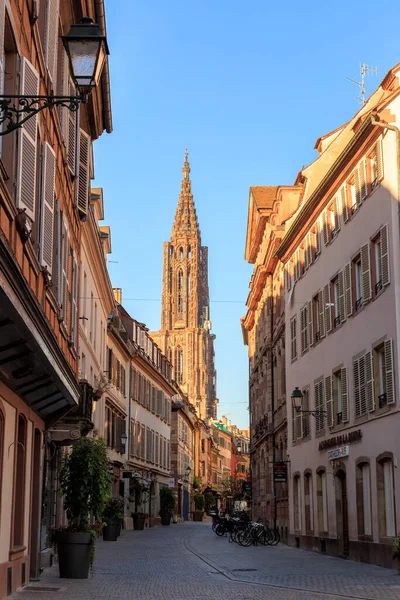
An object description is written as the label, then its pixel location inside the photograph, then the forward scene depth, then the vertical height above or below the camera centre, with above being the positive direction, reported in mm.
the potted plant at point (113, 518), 35875 -586
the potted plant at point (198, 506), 91562 -405
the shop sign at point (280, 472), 35125 +1064
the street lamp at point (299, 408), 27953 +2864
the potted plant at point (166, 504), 62469 -124
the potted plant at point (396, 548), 18145 -902
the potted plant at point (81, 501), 17453 +30
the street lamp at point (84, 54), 8344 +3931
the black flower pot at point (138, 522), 50938 -1053
